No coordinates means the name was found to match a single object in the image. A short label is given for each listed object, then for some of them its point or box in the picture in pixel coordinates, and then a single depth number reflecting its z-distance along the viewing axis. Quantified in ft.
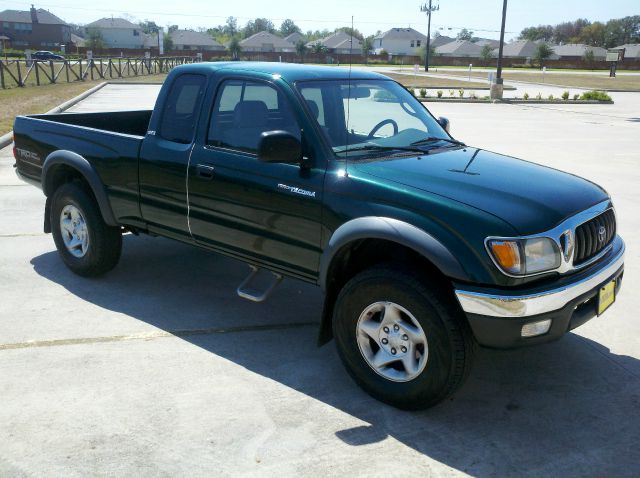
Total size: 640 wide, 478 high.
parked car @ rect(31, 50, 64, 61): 214.10
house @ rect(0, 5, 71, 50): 398.42
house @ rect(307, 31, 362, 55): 323.65
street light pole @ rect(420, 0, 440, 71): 229.25
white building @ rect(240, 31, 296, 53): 383.86
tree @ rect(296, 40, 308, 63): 299.99
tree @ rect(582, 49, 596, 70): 283.18
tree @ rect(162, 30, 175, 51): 384.68
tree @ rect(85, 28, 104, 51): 348.28
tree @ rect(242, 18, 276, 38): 553.19
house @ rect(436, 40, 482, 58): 445.37
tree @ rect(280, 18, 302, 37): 547.08
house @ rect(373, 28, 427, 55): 444.14
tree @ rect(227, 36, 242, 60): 296.55
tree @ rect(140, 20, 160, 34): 560.20
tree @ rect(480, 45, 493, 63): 339.53
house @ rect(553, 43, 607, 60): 388.00
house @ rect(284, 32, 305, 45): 450.71
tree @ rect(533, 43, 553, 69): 310.24
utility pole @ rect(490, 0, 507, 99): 95.45
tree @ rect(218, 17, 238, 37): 645.67
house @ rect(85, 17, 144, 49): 432.66
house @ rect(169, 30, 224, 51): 410.93
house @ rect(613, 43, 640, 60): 381.15
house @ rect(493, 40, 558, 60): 389.60
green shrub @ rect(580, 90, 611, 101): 94.94
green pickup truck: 10.95
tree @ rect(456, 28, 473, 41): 615.98
